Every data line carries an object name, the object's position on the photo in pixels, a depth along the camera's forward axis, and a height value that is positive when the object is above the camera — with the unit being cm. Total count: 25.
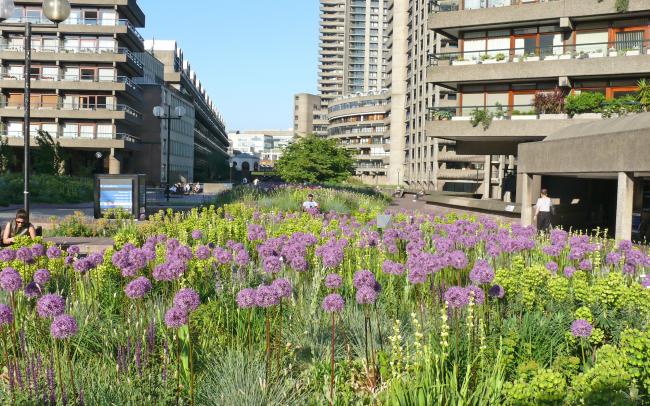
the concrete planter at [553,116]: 3347 +333
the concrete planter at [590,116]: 3253 +328
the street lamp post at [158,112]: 3734 +354
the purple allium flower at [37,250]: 770 -93
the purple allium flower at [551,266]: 764 -100
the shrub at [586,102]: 3250 +396
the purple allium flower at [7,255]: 724 -94
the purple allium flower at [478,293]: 530 -93
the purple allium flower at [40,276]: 606 -98
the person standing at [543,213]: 1948 -96
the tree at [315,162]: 5997 +132
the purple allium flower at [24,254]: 706 -91
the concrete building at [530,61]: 3359 +635
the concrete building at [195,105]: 12578 +1518
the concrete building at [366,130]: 14225 +1135
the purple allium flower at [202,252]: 748 -90
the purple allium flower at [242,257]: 694 -88
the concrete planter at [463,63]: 3655 +655
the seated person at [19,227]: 1287 -112
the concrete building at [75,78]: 7519 +1090
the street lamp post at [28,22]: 1330 +306
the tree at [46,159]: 5803 +117
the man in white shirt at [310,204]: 2083 -90
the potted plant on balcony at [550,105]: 3369 +395
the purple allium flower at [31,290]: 566 -106
